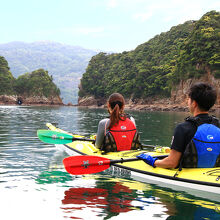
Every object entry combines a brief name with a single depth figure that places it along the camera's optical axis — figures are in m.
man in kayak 4.06
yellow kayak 4.44
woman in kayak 6.13
